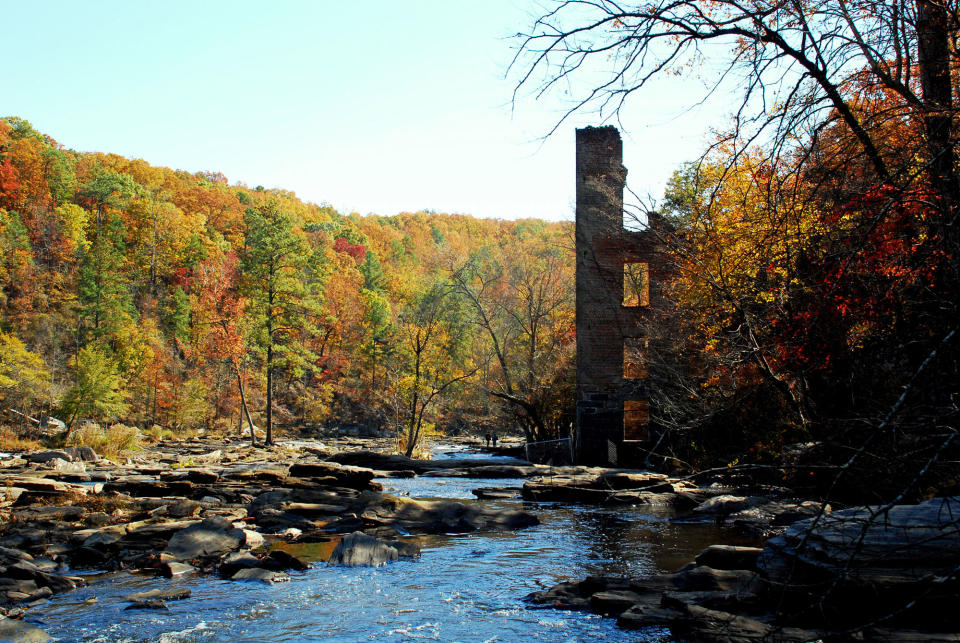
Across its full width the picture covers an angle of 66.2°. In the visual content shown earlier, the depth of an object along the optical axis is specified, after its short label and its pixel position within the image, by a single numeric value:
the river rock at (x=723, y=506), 13.23
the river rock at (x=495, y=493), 16.82
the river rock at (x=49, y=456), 21.73
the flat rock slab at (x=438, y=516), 12.85
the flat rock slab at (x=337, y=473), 17.73
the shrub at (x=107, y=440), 25.25
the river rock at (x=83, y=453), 22.92
